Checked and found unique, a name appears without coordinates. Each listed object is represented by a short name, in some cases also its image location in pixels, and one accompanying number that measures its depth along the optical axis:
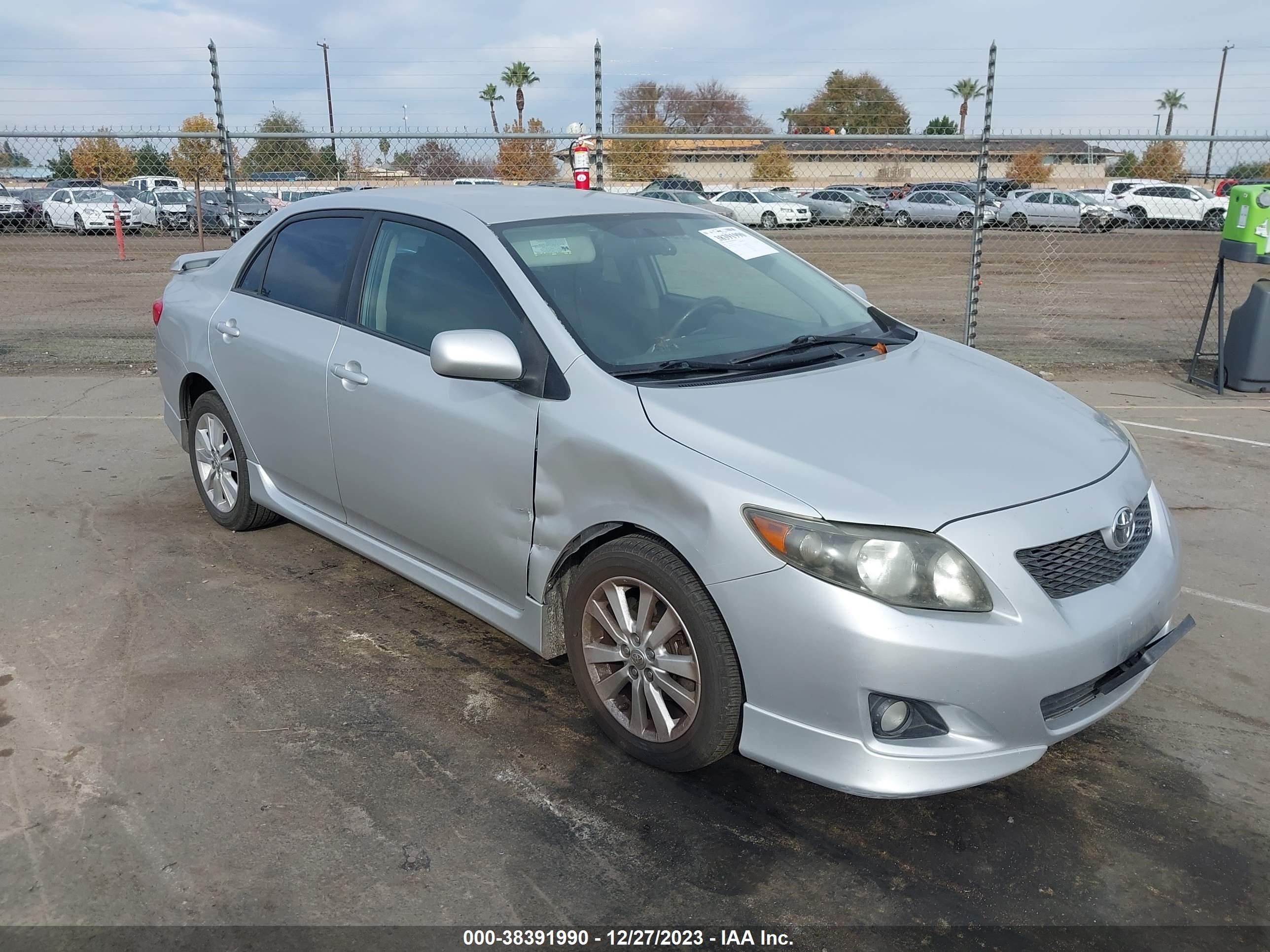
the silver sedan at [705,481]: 2.64
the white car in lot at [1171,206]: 21.23
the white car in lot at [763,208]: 26.14
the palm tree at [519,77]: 67.56
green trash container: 7.89
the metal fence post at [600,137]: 8.91
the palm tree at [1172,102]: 70.81
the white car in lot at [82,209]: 25.06
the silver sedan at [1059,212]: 19.47
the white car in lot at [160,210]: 27.09
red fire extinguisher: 9.05
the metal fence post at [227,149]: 8.80
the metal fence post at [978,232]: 8.62
